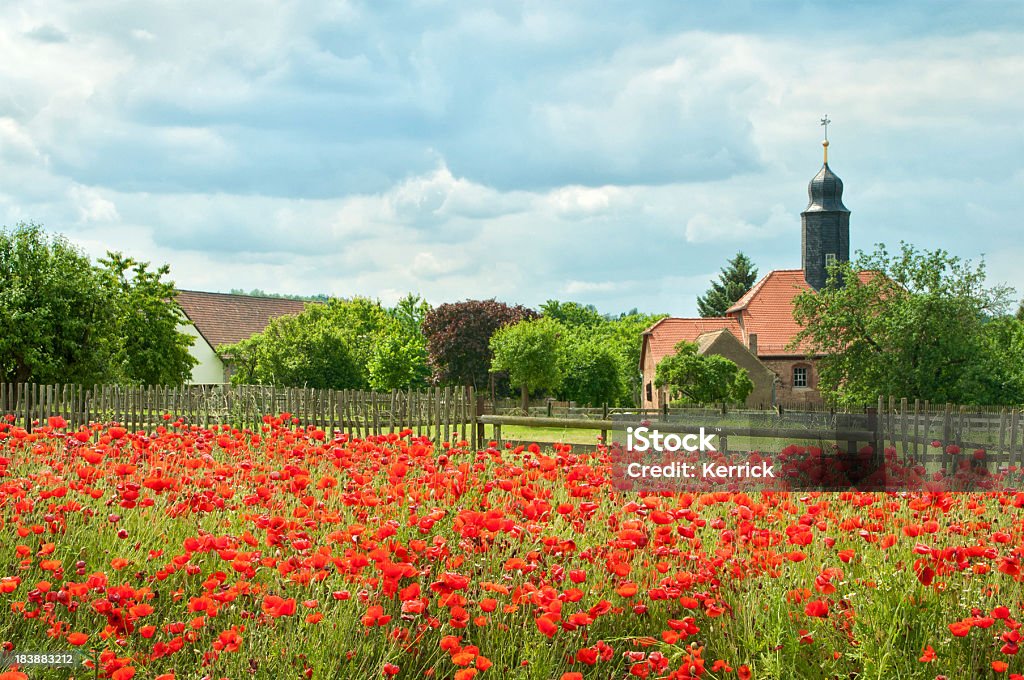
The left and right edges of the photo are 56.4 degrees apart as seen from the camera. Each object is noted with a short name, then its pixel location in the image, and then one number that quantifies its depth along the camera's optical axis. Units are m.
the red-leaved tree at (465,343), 58.25
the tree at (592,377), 56.47
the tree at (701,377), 43.34
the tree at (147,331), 36.19
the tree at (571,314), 89.62
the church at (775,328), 58.69
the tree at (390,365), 54.50
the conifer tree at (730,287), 87.75
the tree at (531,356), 49.03
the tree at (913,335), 37.75
